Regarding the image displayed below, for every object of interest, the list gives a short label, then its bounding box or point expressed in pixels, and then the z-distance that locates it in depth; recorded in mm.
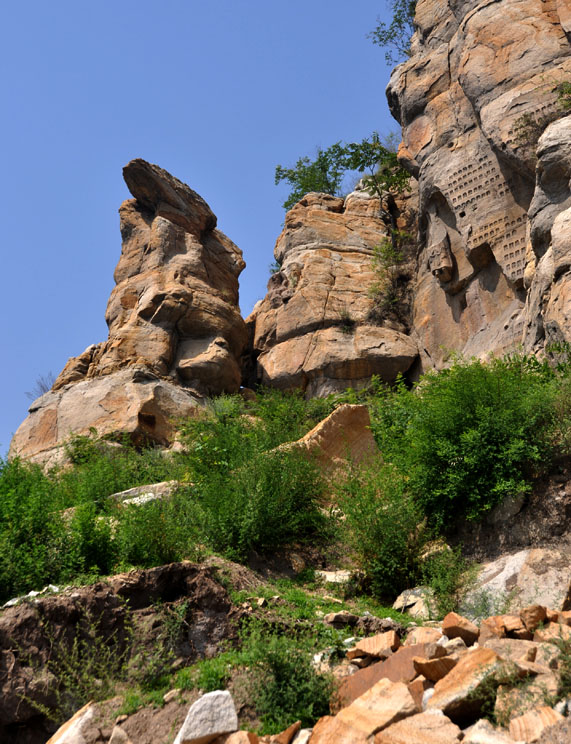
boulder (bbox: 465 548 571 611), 7500
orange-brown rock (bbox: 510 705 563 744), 4020
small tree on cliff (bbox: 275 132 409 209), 26422
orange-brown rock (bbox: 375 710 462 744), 4160
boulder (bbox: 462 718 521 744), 3975
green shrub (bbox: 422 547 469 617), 7766
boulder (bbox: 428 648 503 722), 4586
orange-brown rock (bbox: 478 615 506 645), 5676
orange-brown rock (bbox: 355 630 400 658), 5774
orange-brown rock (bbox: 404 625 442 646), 6020
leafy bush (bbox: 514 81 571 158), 15711
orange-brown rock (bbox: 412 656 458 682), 5059
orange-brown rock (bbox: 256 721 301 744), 4789
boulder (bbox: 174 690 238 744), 4793
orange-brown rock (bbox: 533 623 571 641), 5111
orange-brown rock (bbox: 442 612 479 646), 5855
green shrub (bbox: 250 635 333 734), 5199
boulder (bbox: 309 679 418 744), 4445
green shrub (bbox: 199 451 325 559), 9281
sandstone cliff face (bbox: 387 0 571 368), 16703
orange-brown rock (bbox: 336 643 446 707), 5281
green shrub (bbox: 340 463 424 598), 8680
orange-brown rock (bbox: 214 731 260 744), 4649
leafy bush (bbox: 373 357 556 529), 9109
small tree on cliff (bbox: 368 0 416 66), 31406
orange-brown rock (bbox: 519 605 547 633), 5738
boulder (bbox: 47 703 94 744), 5004
